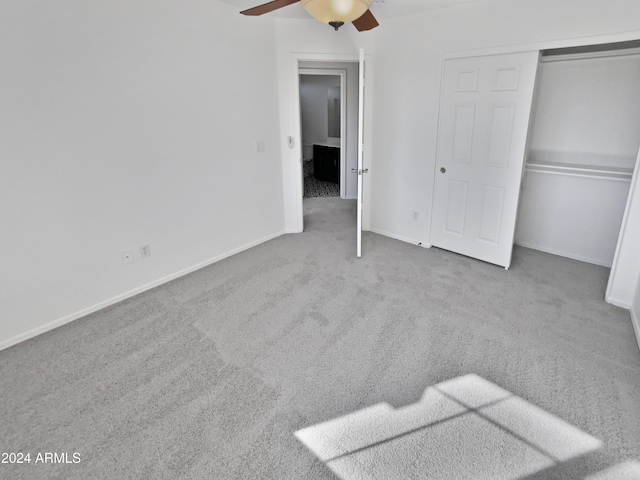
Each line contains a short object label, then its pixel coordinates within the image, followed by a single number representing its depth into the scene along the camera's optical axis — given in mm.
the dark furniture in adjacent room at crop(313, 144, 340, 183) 7189
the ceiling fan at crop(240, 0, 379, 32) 1868
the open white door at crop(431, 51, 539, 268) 3254
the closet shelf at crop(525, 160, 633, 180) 3357
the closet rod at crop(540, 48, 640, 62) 3201
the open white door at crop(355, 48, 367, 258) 3471
